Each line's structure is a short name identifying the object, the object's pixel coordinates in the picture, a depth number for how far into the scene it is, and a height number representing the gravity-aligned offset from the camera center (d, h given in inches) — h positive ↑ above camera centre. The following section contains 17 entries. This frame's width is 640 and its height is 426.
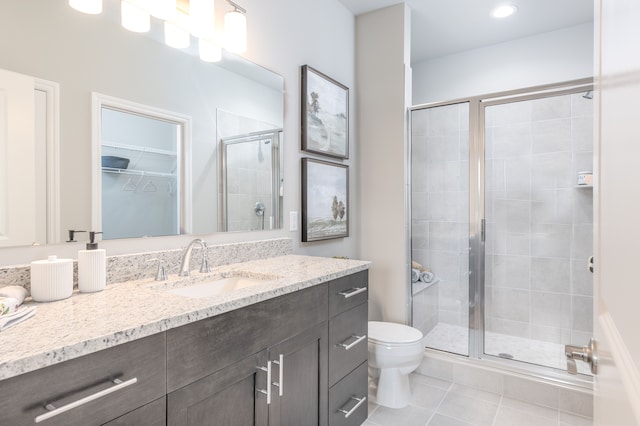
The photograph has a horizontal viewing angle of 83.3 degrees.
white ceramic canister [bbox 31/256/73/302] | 40.0 -7.8
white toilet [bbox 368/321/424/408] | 80.9 -34.3
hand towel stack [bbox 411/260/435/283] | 108.0 -19.7
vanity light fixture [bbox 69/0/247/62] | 52.9 +31.0
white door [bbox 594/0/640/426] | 13.9 -0.3
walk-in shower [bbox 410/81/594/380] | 101.6 -4.5
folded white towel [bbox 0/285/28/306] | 37.3 -8.7
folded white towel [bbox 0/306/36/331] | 31.5 -9.9
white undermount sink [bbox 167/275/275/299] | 54.9 -12.3
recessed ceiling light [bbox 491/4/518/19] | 102.9 +57.9
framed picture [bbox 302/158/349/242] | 88.3 +2.5
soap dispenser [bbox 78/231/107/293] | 44.4 -7.4
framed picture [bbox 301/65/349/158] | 87.4 +24.9
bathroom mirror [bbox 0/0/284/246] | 43.8 +17.9
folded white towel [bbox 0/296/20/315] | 33.6 -9.1
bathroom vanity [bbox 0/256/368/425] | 27.7 -14.8
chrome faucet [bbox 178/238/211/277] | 57.0 -8.2
